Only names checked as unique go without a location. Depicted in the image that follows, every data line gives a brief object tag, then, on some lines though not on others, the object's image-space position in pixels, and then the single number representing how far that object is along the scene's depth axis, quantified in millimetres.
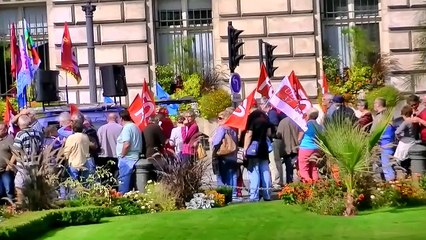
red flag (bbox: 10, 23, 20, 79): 31531
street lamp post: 31031
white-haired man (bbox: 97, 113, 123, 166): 23266
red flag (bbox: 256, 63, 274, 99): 25172
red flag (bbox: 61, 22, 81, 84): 31469
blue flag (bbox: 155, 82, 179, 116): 31875
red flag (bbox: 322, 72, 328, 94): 29275
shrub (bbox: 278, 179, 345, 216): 18609
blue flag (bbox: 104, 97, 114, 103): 32731
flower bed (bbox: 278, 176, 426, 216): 18688
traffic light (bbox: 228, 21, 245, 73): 28422
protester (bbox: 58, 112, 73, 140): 22656
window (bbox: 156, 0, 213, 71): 35875
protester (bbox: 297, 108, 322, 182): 21141
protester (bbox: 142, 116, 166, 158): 22453
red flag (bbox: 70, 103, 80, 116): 23047
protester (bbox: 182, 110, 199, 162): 23031
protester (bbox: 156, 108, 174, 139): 24594
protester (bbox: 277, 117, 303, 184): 23781
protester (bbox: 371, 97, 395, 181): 20797
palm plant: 18375
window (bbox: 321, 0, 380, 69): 35500
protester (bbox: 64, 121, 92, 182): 21500
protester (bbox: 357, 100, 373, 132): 21359
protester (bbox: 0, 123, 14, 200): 21109
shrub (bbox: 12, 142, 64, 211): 19016
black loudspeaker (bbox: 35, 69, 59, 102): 27500
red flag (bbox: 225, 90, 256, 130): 22172
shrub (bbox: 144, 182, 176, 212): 20219
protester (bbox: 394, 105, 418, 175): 22406
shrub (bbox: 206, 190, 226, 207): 20547
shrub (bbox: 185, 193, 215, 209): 20266
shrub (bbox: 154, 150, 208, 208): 20344
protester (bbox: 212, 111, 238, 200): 22859
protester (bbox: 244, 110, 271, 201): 22062
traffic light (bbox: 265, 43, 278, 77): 32062
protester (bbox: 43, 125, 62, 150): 22127
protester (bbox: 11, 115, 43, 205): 19078
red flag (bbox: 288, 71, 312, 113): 23812
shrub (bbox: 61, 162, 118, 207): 19969
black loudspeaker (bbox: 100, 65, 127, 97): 28984
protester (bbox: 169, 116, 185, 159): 23328
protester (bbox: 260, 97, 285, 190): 23938
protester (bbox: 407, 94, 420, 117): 23195
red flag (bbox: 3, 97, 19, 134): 27538
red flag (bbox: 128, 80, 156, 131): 24906
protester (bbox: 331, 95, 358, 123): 20469
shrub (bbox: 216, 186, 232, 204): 21138
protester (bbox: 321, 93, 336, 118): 22050
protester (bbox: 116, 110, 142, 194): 22078
